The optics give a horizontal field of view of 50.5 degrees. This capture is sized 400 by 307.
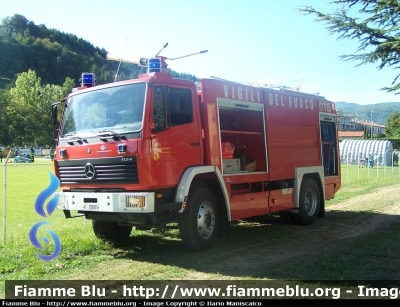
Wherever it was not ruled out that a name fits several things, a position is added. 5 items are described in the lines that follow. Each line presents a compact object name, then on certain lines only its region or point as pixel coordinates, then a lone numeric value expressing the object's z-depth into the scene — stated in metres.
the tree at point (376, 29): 12.57
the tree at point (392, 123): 96.82
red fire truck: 6.43
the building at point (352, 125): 145.52
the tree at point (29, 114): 77.19
